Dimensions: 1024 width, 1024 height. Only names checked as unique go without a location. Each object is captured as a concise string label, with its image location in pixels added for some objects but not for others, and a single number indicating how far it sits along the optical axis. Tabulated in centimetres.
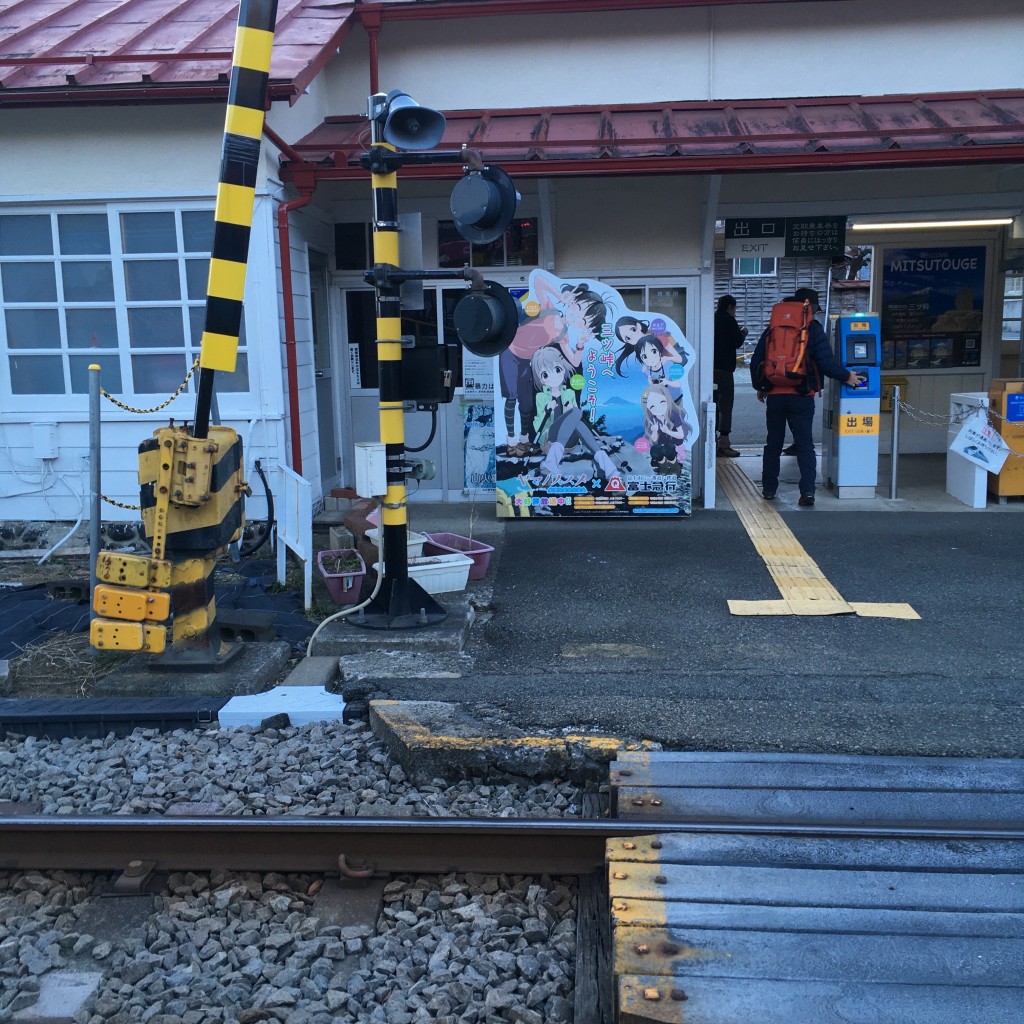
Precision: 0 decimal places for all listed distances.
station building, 803
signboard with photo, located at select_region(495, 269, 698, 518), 882
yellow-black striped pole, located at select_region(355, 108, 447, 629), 567
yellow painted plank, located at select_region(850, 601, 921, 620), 650
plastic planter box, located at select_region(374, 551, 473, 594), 666
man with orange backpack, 933
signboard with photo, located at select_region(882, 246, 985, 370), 1155
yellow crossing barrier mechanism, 510
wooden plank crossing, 283
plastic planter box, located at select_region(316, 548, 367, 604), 664
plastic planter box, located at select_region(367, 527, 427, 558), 684
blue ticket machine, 956
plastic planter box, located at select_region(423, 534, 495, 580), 716
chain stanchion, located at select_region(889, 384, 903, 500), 933
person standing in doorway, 1212
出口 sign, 1002
